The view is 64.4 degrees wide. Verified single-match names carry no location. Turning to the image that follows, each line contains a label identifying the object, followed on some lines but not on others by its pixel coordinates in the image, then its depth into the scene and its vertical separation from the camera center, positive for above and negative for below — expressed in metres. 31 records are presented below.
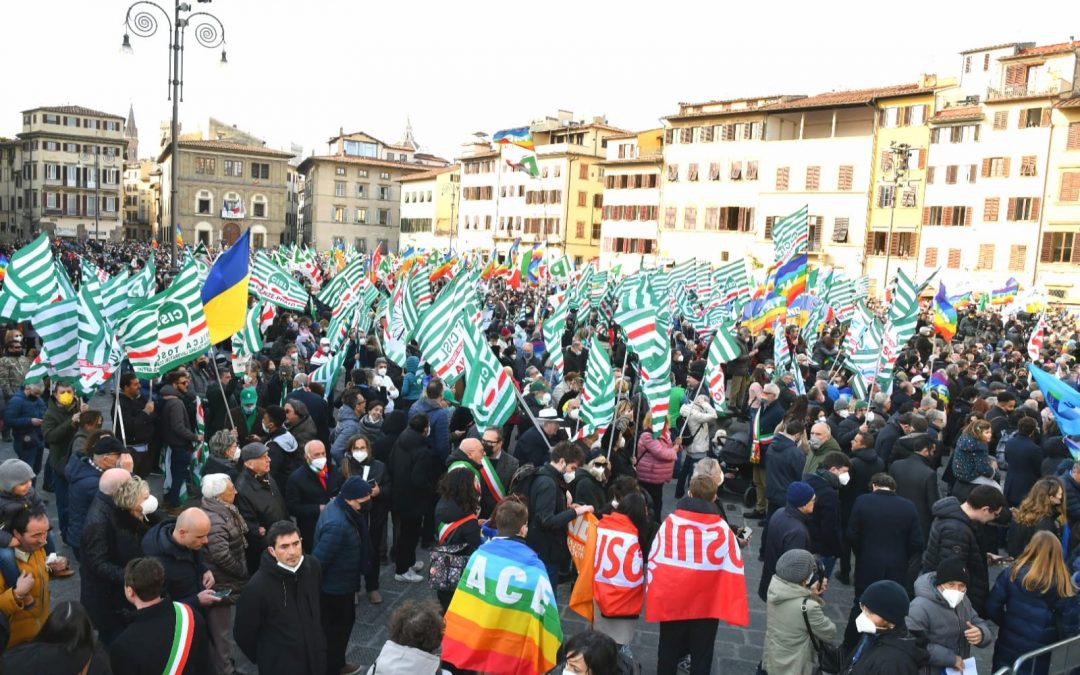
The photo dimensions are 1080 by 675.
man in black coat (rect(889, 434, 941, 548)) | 7.32 -1.70
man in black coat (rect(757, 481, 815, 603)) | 5.88 -1.72
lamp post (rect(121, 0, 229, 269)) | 15.06 +3.66
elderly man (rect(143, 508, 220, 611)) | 4.84 -1.71
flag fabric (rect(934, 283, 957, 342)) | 15.31 -0.55
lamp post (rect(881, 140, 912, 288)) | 36.72 +5.58
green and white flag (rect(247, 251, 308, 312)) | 14.50 -0.54
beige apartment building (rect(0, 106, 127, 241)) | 83.94 +7.07
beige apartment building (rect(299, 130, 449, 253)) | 81.88 +6.10
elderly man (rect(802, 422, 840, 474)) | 8.03 -1.55
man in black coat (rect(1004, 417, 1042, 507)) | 8.32 -1.64
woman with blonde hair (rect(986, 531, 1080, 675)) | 5.25 -1.96
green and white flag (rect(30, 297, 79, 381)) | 8.52 -0.91
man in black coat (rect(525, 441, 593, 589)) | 5.89 -1.67
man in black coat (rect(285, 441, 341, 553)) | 6.65 -1.83
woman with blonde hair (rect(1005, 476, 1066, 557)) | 6.26 -1.59
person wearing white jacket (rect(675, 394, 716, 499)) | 9.73 -1.73
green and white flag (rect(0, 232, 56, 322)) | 8.72 -0.40
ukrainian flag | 9.03 -0.48
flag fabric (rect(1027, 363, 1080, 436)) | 6.95 -0.88
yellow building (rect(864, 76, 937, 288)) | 44.12 +5.28
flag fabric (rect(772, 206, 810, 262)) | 15.87 +0.81
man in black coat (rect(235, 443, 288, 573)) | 6.13 -1.76
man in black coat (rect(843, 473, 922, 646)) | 6.39 -1.87
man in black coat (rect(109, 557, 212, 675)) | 4.02 -1.84
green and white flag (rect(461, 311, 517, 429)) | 8.07 -1.23
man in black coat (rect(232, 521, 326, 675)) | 4.68 -1.98
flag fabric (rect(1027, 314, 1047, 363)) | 15.87 -0.96
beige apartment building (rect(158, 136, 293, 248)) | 79.88 +5.54
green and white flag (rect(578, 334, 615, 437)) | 8.22 -1.23
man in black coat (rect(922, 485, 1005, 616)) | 5.75 -1.68
